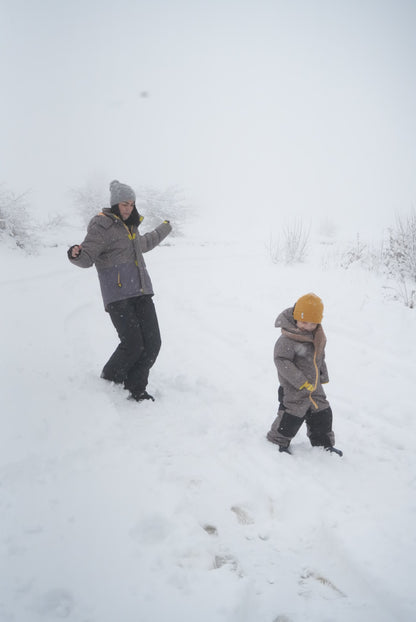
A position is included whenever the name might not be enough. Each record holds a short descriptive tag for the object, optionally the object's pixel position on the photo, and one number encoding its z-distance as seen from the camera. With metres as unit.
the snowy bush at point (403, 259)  6.86
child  2.76
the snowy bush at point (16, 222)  11.74
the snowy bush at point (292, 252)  9.96
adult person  3.16
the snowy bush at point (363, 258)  8.20
